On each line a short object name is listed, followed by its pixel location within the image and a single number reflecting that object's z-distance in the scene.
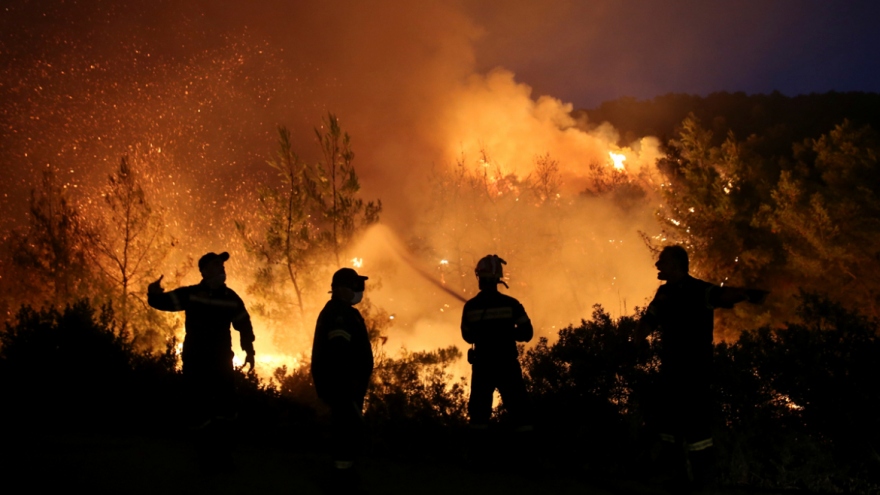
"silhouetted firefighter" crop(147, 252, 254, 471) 5.30
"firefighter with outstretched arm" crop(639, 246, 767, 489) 4.97
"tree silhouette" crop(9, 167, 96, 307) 16.14
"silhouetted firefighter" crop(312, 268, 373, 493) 4.86
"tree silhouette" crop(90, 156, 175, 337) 15.93
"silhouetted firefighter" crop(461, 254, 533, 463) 5.76
